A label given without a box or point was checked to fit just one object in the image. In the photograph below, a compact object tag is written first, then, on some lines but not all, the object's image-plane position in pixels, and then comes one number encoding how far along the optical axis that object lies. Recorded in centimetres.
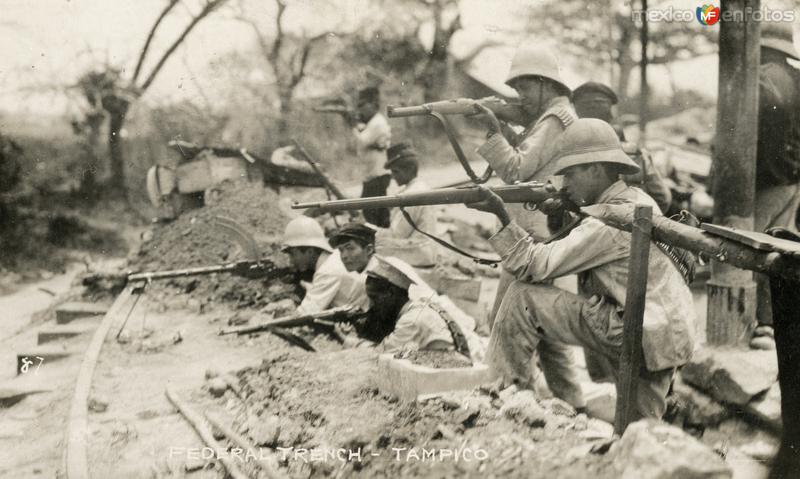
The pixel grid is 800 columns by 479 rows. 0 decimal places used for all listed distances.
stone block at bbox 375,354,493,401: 348
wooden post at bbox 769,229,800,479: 265
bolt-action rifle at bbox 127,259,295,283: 735
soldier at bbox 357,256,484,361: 426
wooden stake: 296
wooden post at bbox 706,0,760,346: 448
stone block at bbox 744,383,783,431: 411
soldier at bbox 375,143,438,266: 636
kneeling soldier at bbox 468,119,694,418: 336
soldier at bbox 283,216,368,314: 568
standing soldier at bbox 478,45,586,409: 437
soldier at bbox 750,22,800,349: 499
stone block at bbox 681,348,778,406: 430
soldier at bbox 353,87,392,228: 795
